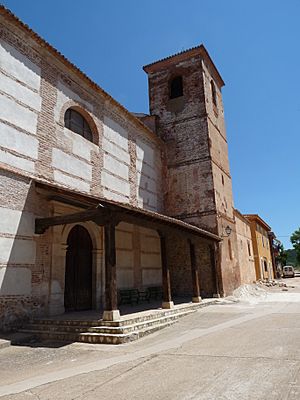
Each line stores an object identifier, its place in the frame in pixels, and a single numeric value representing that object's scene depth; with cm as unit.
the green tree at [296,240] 5349
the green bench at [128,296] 1075
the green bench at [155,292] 1231
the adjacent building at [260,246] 2854
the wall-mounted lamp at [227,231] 1509
